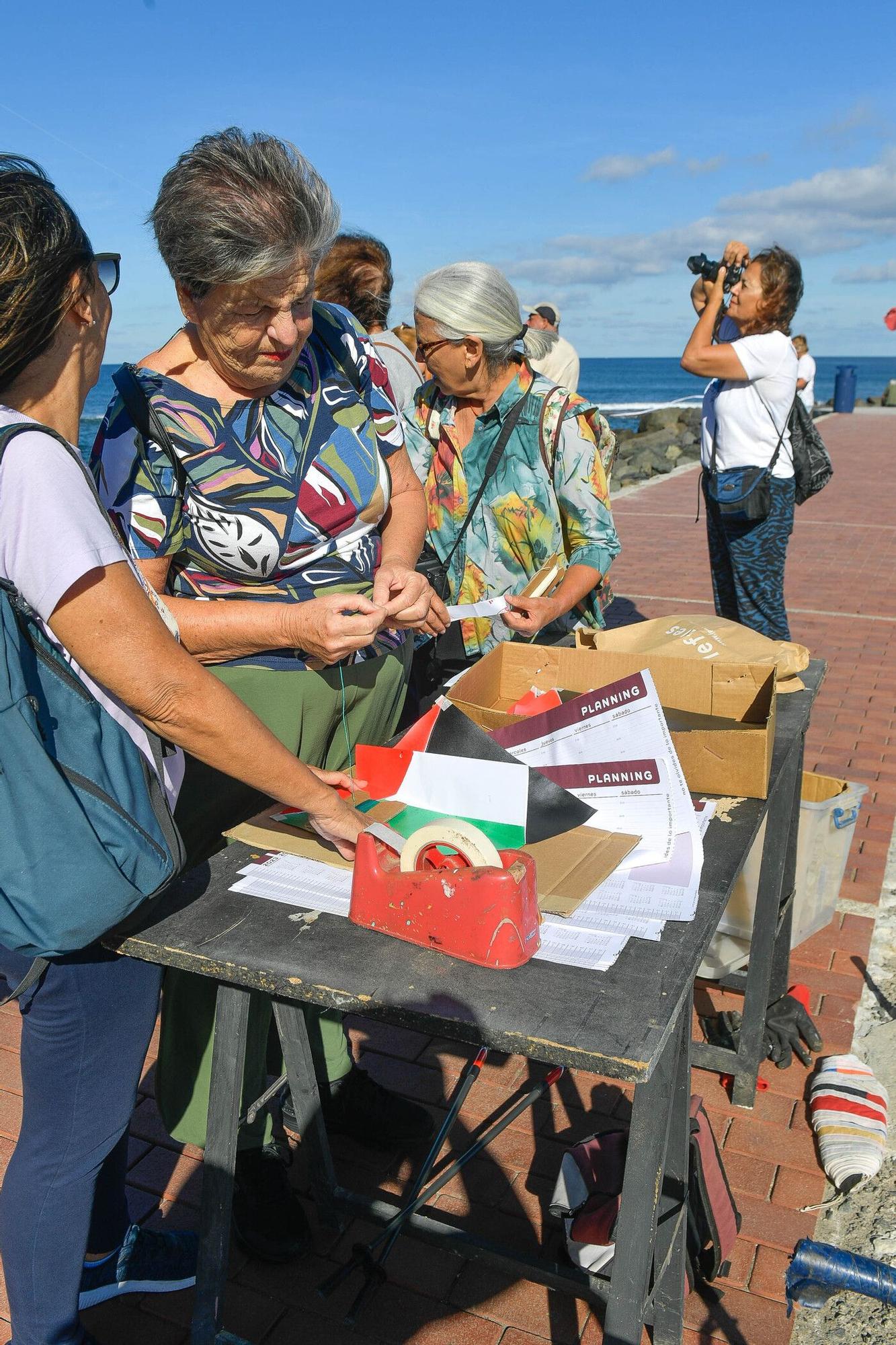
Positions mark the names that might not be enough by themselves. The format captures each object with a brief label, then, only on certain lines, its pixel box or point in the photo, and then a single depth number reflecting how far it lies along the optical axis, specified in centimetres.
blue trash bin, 2564
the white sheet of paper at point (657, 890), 145
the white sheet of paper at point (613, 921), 140
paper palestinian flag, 163
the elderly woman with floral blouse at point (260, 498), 168
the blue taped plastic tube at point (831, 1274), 126
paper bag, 217
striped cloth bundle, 223
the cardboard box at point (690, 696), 180
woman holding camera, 424
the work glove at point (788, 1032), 262
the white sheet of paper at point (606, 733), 169
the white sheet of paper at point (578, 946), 134
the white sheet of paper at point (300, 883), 152
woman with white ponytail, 269
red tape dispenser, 130
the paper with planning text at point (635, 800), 160
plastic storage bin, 266
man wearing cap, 612
